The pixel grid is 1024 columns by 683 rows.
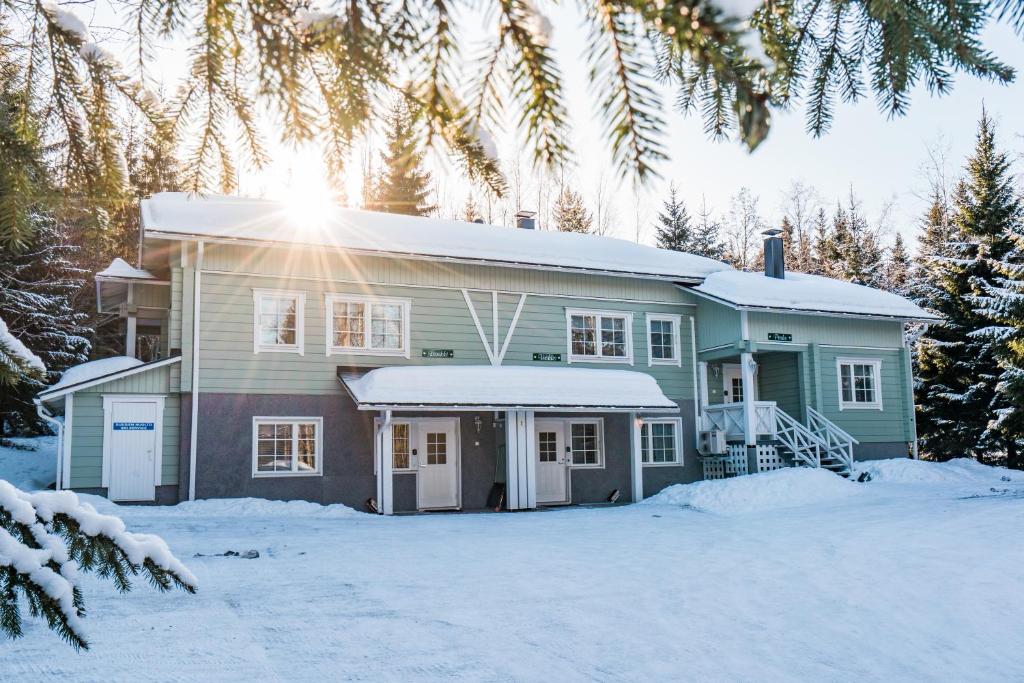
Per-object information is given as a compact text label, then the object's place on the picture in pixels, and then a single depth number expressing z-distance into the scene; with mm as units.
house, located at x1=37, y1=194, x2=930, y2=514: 15344
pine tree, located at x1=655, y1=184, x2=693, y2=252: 39844
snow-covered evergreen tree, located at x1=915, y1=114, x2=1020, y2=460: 24625
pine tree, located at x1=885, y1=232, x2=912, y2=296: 35281
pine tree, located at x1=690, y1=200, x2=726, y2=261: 40719
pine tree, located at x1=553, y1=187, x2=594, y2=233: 28311
